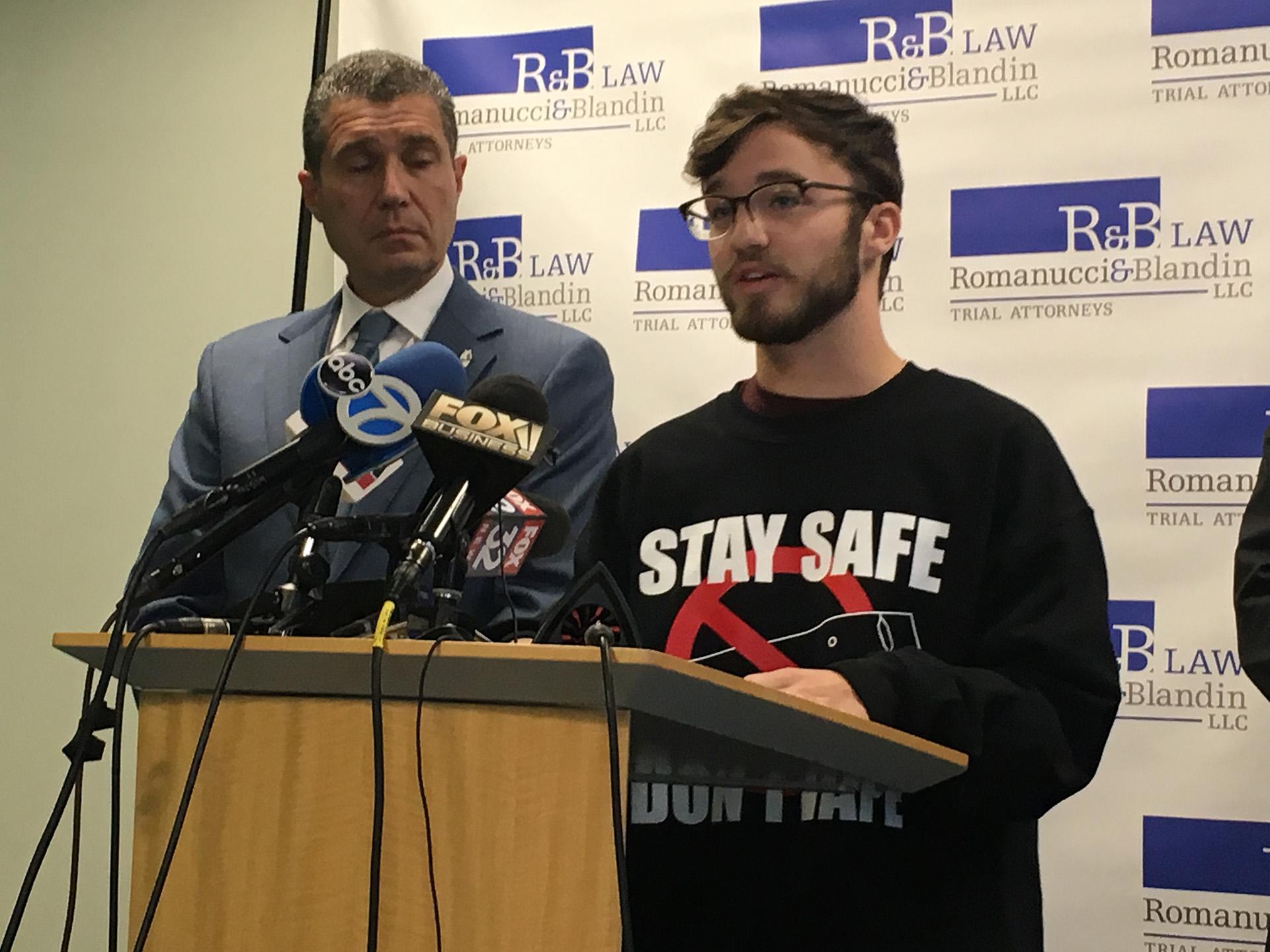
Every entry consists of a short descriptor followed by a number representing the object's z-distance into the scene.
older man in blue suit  2.38
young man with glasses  1.66
